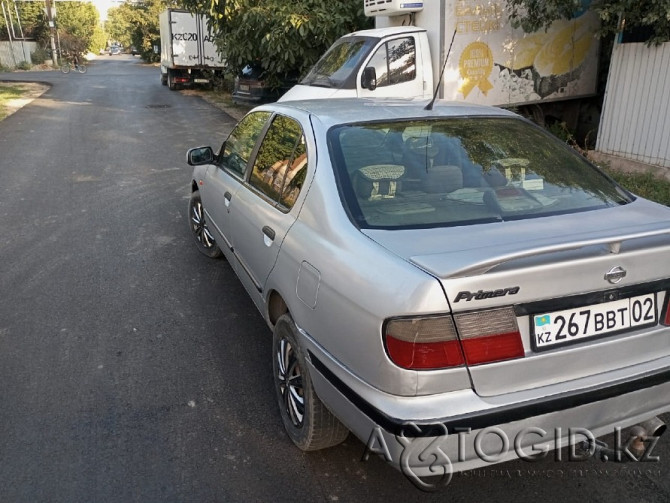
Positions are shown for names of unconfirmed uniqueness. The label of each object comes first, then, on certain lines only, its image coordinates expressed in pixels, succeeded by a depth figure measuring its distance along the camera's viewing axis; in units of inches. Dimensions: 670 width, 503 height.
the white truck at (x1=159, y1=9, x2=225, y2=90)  901.8
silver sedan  80.9
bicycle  1497.3
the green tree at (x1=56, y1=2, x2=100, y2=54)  2121.1
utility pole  1727.1
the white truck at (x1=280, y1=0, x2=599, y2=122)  349.4
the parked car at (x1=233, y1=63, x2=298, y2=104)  566.6
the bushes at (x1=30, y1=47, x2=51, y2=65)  1809.8
